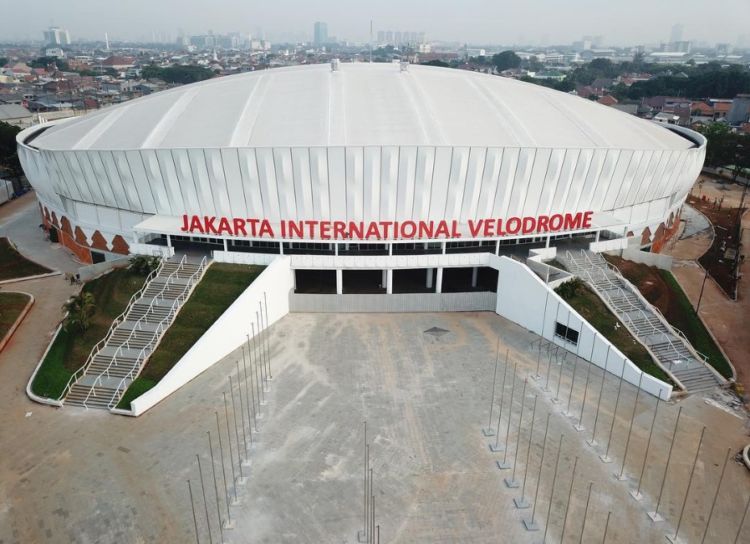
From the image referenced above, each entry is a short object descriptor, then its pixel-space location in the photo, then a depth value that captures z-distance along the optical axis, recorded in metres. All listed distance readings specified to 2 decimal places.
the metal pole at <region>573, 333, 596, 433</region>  26.23
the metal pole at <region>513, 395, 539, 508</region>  21.45
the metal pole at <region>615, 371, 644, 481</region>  23.11
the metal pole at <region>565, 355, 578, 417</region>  27.48
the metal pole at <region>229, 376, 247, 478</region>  23.46
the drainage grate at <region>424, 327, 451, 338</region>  35.17
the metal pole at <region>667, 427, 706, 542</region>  20.42
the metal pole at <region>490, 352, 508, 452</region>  24.75
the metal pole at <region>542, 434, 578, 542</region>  20.44
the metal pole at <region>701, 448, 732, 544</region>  20.38
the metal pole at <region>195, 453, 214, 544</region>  19.78
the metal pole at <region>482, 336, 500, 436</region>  25.77
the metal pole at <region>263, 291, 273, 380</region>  30.29
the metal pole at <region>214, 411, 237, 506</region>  21.29
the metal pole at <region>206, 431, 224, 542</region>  20.12
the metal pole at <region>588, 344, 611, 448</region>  25.18
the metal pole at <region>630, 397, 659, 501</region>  22.09
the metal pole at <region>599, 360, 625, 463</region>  24.11
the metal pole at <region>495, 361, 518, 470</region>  23.59
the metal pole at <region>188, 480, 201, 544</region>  19.64
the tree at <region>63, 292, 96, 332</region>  32.47
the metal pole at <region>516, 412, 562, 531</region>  20.41
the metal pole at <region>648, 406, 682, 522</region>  21.06
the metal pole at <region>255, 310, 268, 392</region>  29.55
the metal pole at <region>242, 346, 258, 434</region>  25.83
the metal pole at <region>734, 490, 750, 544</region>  20.19
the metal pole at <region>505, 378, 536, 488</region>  22.56
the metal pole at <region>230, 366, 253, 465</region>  23.84
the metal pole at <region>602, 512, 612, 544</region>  19.84
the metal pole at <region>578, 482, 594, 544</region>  20.11
